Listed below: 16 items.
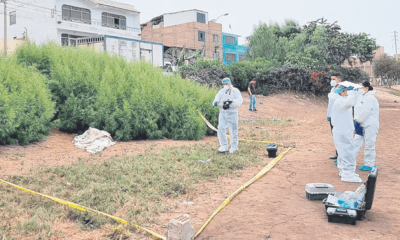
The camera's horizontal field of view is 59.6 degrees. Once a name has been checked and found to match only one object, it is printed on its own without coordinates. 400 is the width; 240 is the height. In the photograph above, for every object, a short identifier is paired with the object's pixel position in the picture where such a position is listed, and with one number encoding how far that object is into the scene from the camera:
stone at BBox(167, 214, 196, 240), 4.05
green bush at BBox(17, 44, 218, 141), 9.69
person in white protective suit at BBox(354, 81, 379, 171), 7.26
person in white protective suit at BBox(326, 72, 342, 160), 7.93
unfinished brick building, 42.03
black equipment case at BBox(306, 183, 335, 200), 5.59
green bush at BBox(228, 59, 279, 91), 25.53
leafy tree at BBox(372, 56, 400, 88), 46.48
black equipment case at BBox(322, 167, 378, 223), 4.46
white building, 29.56
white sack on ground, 8.69
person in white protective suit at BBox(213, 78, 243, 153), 9.02
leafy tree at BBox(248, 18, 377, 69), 27.95
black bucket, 8.77
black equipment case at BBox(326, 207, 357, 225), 4.54
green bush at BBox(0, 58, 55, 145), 7.81
